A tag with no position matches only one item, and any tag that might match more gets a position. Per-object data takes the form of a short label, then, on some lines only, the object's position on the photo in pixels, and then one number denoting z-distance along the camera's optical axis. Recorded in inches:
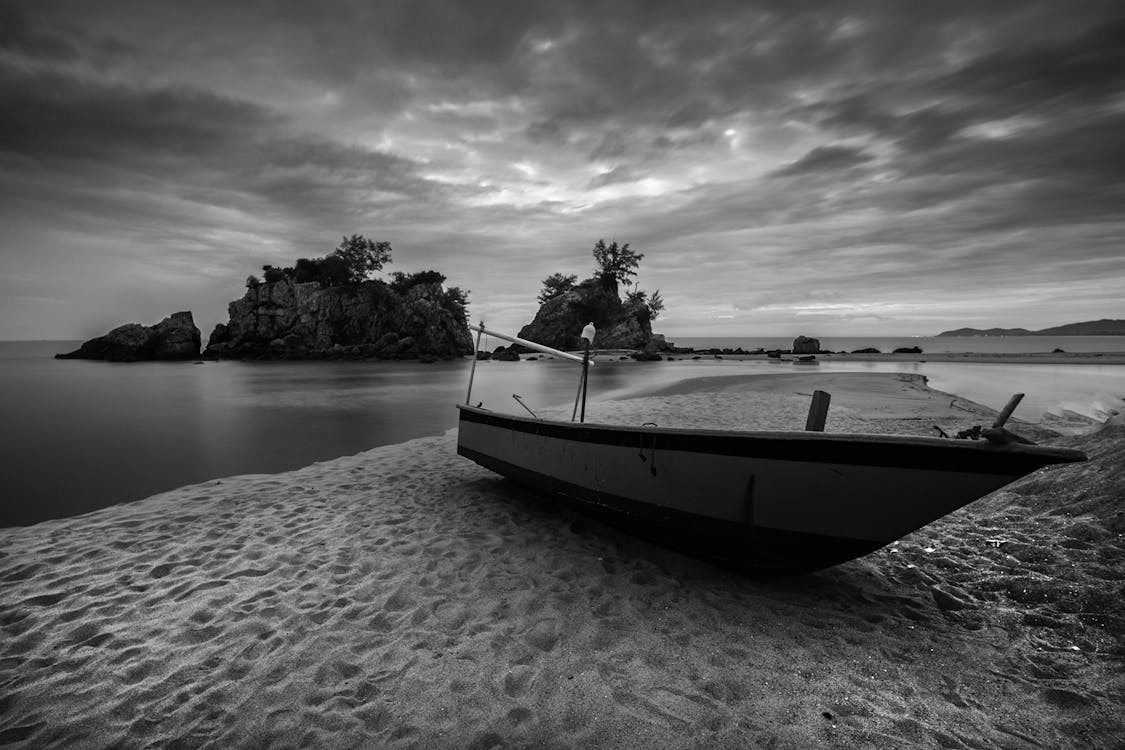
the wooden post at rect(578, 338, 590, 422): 256.2
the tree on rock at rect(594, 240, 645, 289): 2989.7
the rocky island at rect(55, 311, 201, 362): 2253.9
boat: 135.9
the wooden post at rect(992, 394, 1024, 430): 120.9
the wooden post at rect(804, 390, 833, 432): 190.6
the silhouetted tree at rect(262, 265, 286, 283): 2554.1
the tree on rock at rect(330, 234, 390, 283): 2605.8
